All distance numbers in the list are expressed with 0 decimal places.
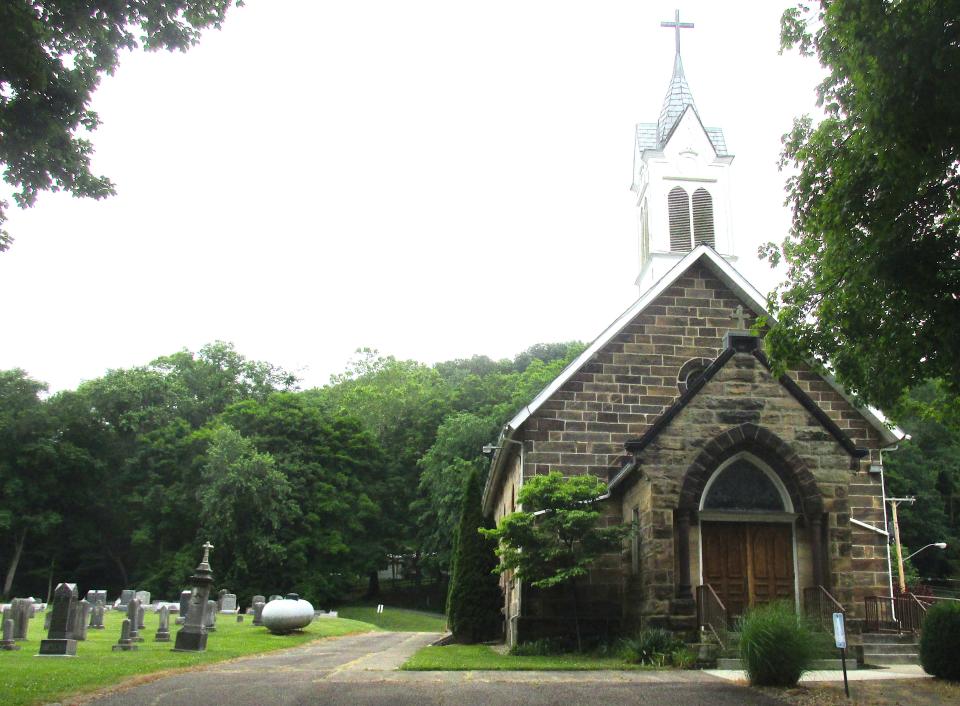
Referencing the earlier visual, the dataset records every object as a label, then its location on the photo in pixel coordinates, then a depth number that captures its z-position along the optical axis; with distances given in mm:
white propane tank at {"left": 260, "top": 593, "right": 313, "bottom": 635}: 25156
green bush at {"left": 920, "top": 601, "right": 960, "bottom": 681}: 12375
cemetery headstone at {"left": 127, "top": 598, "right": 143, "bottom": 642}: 19109
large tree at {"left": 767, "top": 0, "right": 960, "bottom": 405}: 9023
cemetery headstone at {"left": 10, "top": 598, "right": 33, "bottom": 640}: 19094
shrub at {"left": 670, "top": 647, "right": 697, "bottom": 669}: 14180
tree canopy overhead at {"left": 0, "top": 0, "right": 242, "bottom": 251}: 10719
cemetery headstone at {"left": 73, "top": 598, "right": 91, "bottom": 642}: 18788
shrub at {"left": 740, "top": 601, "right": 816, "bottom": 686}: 11633
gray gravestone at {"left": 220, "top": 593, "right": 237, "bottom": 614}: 35941
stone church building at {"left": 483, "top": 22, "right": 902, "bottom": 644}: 16562
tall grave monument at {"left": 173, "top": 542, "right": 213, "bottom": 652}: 18594
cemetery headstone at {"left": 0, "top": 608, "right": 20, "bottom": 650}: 17734
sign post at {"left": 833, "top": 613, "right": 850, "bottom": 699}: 10625
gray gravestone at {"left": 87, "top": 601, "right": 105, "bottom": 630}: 25406
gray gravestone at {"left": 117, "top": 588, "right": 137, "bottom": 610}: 37669
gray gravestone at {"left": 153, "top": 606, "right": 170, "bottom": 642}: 21016
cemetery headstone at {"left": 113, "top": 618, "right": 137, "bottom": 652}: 18086
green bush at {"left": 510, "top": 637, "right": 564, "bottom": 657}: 17828
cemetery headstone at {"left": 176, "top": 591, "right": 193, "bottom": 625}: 29234
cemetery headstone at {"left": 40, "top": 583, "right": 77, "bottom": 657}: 16125
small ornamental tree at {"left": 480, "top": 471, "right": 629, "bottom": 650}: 16969
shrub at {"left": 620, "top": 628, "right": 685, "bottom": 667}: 14906
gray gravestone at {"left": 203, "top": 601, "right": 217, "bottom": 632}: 24236
